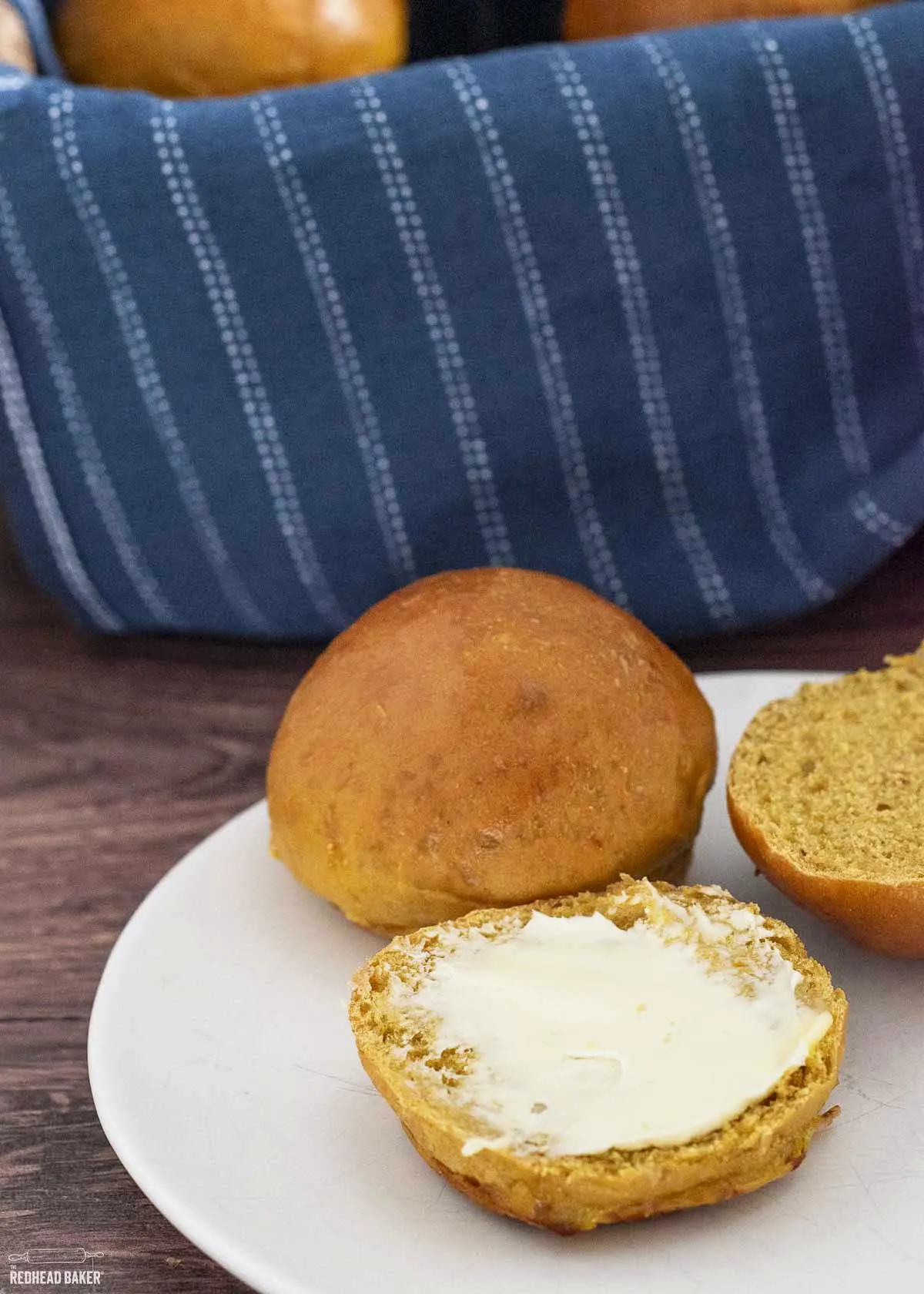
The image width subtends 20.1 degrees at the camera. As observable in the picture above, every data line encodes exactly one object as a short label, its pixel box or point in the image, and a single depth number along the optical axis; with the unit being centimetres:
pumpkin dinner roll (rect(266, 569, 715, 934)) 40
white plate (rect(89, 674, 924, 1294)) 35
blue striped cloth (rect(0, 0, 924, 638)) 49
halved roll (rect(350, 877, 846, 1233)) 35
